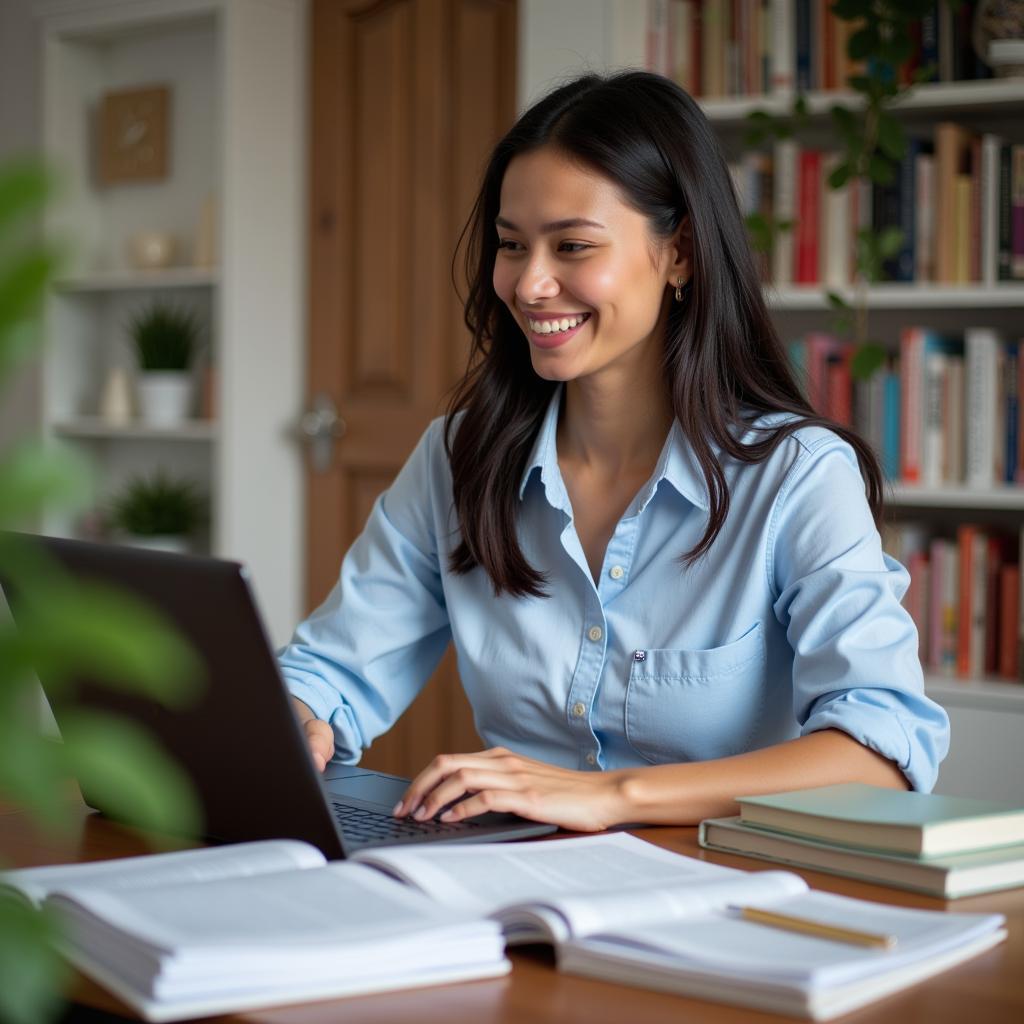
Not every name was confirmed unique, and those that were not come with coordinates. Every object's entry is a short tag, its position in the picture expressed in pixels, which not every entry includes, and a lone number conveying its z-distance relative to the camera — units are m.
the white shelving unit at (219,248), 3.68
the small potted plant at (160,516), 3.90
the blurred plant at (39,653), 0.32
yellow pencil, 0.85
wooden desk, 0.78
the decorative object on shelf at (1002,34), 2.65
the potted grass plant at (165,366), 3.91
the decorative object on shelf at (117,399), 4.02
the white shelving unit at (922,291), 2.39
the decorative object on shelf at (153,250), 3.96
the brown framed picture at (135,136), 4.03
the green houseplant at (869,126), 2.66
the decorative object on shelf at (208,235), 3.83
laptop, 1.04
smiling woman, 1.55
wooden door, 3.55
